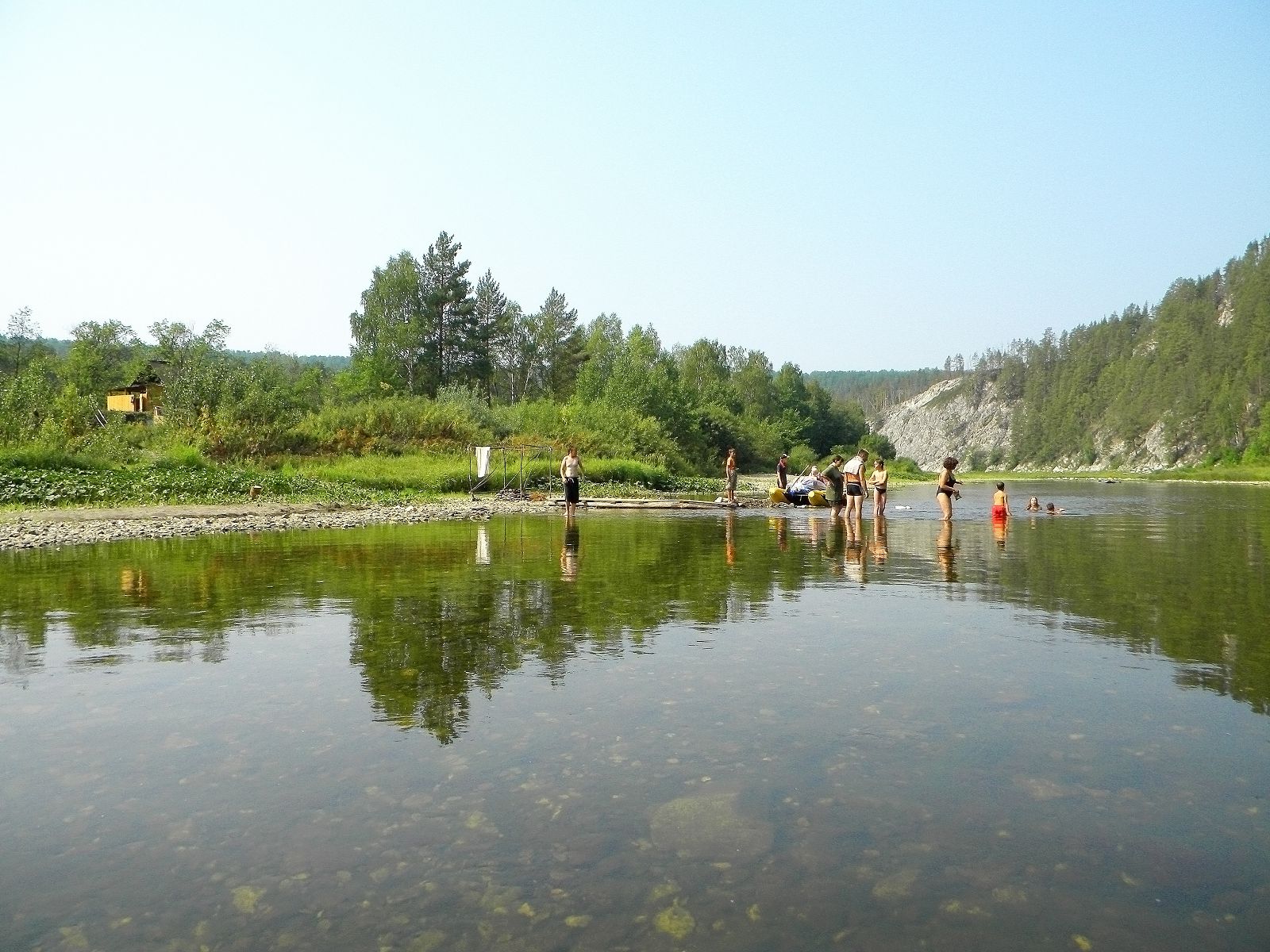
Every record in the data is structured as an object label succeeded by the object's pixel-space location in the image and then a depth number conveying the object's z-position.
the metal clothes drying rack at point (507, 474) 40.81
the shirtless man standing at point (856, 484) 29.58
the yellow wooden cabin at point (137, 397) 85.47
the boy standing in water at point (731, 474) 41.09
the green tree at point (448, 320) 83.94
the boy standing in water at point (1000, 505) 28.03
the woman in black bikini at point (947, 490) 28.41
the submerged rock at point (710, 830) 4.91
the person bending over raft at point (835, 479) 36.00
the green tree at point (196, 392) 48.12
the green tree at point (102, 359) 107.94
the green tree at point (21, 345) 121.06
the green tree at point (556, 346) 107.88
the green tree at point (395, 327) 80.06
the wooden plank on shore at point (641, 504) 36.75
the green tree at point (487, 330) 85.62
